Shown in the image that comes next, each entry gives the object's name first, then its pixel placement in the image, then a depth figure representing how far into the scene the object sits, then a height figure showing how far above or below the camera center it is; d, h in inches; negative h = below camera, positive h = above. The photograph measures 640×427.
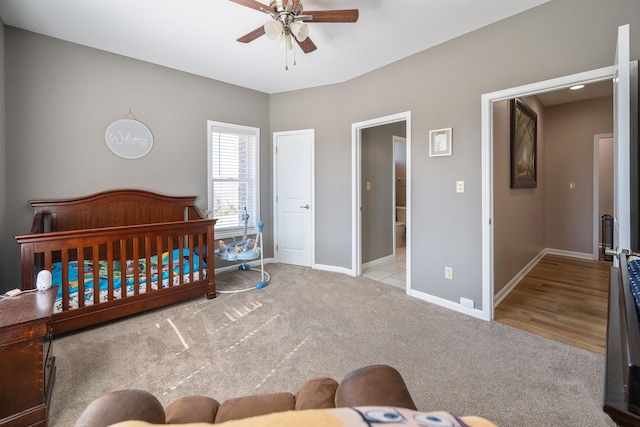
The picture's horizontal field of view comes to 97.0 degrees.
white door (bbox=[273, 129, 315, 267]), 166.1 +5.1
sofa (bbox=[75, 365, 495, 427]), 26.0 -20.1
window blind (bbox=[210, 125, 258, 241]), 154.2 +15.5
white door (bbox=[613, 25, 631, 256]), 55.4 +11.7
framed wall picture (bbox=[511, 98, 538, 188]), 130.0 +29.2
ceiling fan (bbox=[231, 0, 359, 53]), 77.1 +53.1
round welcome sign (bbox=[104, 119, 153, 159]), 120.2 +30.0
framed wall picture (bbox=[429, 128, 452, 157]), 109.3 +24.1
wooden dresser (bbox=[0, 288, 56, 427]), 51.6 -30.0
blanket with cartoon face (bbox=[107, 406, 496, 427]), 18.3 -14.5
